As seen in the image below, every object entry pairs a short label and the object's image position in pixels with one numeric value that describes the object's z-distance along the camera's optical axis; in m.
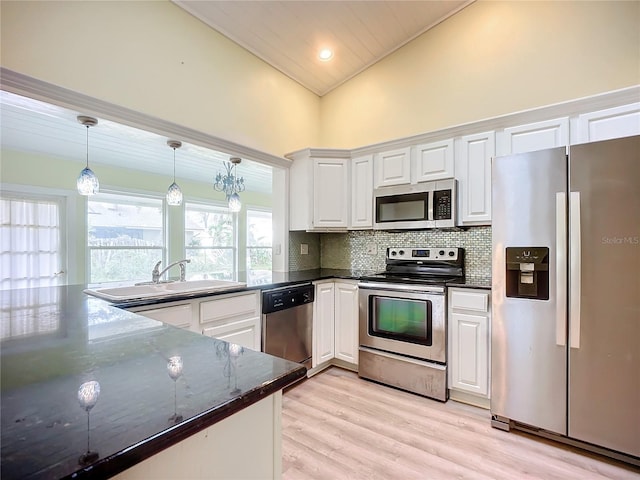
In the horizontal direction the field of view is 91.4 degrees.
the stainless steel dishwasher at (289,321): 2.57
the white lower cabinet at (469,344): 2.29
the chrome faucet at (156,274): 2.35
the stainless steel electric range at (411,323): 2.45
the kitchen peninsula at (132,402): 0.42
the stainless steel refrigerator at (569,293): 1.69
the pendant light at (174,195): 2.70
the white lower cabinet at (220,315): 1.94
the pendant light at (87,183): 2.19
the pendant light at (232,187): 3.14
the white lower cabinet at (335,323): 2.95
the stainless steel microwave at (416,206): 2.63
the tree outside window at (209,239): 5.13
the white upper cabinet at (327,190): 3.25
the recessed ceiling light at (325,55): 3.25
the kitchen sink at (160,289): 1.91
